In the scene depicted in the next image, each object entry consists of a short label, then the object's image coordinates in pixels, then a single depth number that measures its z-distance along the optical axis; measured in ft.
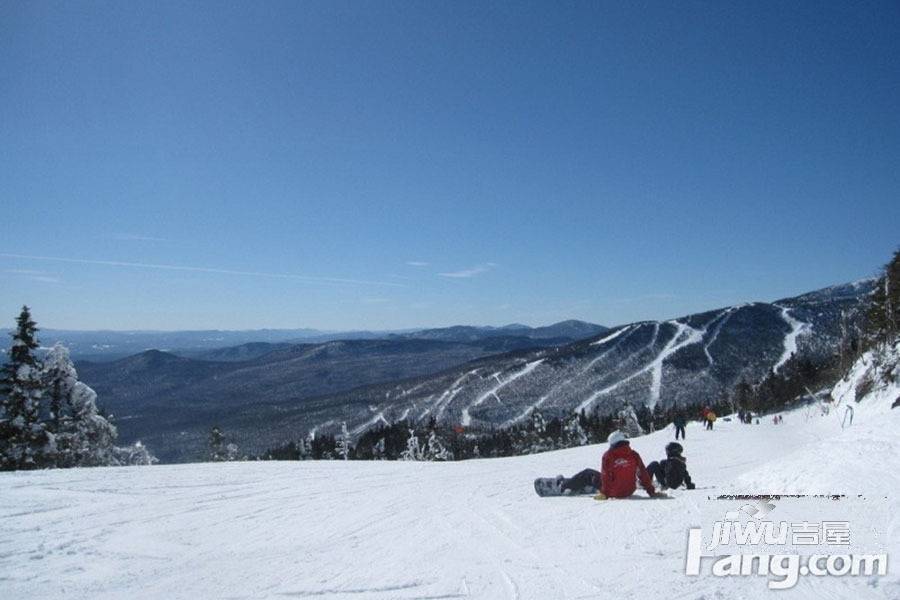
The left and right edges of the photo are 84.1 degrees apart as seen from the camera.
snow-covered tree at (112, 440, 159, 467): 108.58
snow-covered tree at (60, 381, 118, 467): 84.58
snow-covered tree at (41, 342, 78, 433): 82.89
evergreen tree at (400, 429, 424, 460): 222.07
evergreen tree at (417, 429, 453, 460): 237.08
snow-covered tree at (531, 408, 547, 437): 335.16
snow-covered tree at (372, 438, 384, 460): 286.21
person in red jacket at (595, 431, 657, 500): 28.86
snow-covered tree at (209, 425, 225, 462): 163.84
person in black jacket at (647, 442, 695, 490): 31.42
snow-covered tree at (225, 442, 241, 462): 161.99
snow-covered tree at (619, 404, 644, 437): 215.72
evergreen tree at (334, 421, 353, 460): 231.77
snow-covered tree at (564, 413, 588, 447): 284.20
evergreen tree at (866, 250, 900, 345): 130.41
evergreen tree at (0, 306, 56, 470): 74.69
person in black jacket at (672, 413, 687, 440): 84.89
